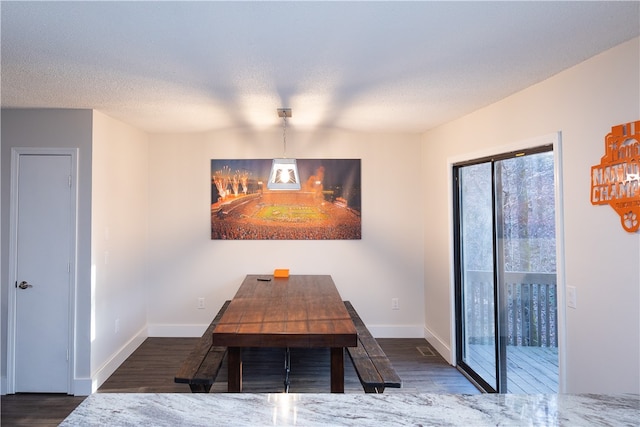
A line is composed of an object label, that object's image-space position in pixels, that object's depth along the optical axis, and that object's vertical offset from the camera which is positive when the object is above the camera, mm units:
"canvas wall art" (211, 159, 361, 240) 4145 +208
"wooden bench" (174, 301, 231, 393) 2229 -968
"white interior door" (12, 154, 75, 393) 2973 -396
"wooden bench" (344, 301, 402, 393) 2209 -992
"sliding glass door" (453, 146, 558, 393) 2436 -411
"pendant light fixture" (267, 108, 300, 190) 2920 +372
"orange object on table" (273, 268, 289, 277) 3859 -562
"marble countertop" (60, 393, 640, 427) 886 -499
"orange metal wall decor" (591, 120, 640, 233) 1726 +223
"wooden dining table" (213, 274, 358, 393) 2066 -645
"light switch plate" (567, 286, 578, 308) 2087 -459
